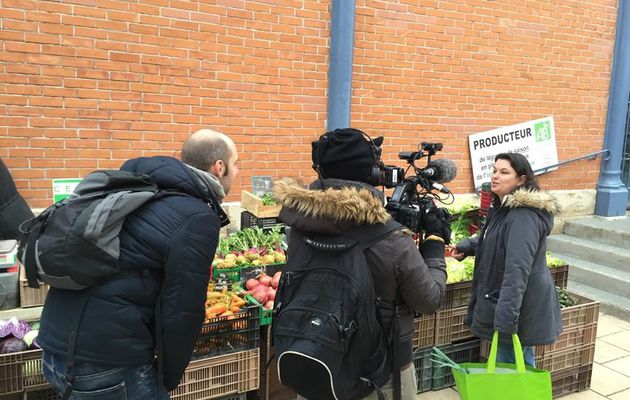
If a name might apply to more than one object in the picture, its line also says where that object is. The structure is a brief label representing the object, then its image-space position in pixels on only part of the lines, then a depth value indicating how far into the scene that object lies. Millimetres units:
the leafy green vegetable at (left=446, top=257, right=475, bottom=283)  4328
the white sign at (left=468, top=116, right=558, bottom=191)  7652
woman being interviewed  3230
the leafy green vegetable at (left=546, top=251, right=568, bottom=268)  4773
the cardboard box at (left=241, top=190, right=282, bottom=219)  5445
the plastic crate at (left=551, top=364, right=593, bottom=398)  4254
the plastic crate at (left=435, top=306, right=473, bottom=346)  4172
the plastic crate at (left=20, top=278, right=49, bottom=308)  3918
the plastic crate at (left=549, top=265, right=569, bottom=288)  4801
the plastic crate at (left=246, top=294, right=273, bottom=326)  3533
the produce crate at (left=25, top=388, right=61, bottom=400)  3037
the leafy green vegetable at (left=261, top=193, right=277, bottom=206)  5475
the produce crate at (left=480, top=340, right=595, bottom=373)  4133
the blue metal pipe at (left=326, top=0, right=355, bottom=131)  6281
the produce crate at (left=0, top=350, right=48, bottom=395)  2859
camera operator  2082
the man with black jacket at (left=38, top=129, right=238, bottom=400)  1965
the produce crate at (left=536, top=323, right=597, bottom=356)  4145
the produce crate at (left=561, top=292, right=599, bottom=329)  4227
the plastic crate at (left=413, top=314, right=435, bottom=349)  4086
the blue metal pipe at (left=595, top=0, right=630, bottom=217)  8391
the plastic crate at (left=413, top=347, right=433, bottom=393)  4176
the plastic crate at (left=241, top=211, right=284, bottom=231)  5484
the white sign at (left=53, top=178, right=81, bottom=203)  4371
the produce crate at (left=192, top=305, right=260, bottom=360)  3285
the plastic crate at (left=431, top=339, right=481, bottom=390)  4285
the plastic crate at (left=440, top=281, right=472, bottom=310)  4188
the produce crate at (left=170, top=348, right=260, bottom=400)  3225
